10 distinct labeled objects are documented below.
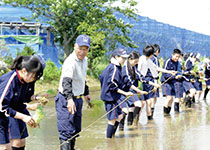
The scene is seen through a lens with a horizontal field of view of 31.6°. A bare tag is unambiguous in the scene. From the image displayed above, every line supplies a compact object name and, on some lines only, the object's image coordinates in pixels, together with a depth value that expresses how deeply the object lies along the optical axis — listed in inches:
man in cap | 219.0
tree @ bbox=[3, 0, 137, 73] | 826.8
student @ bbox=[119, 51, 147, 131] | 311.9
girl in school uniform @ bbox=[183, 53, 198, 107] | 470.4
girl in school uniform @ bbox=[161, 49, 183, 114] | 416.0
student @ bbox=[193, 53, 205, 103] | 508.1
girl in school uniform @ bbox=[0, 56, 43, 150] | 173.2
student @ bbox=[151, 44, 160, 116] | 397.1
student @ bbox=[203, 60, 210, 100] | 557.0
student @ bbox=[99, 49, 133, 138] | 281.1
